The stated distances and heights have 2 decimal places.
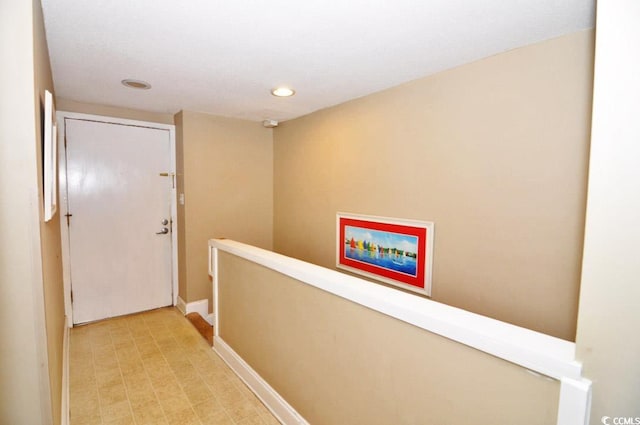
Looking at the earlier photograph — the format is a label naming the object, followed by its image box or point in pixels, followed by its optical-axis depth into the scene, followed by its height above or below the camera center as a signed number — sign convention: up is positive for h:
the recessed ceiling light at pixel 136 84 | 2.35 +0.84
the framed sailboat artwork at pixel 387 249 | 2.22 -0.43
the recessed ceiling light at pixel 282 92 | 2.51 +0.85
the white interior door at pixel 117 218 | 3.01 -0.26
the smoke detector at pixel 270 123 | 3.43 +0.78
